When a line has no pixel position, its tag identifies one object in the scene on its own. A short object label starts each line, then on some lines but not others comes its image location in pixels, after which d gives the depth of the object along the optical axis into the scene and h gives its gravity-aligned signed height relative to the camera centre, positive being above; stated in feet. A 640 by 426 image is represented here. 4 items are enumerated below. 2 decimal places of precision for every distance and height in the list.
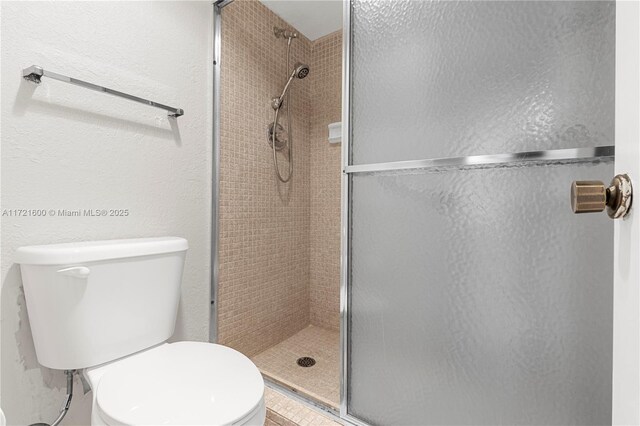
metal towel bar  2.83 +1.30
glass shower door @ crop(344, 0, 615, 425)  2.19 -0.05
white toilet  2.17 -1.31
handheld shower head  5.41 +2.46
